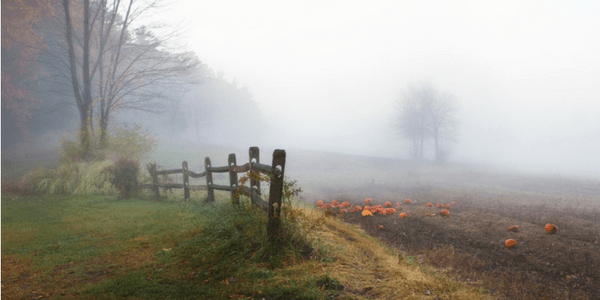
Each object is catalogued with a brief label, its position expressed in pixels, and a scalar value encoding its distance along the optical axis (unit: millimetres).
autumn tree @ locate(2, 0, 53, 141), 20234
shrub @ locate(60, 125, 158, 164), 15453
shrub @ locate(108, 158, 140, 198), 12547
